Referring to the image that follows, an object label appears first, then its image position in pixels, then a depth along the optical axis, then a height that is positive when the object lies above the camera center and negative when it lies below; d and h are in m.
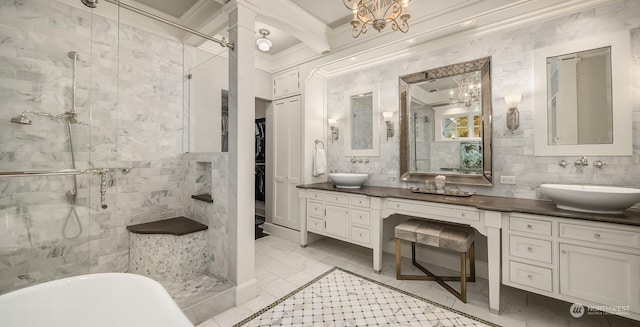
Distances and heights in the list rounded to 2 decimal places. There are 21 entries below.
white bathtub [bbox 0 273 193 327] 1.18 -0.73
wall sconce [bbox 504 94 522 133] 2.30 +0.49
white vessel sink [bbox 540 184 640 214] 1.57 -0.25
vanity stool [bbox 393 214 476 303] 2.09 -0.69
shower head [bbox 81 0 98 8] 1.64 +1.12
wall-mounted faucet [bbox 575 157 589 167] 2.04 +0.01
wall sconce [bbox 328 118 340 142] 3.67 +0.56
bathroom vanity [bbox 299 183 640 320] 1.54 -0.58
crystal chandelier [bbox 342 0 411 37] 1.65 +1.08
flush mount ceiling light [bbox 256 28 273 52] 2.92 +1.50
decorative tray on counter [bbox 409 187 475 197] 2.42 -0.30
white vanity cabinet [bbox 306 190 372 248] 2.70 -0.63
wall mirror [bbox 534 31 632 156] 1.93 +0.56
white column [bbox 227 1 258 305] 2.07 +0.16
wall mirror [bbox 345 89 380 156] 3.31 +0.57
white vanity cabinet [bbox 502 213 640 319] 1.53 -0.68
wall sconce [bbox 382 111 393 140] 3.12 +0.57
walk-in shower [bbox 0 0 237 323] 1.93 +0.14
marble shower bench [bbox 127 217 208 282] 2.28 -0.84
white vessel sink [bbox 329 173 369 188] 3.03 -0.19
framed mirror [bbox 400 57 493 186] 2.52 +0.46
